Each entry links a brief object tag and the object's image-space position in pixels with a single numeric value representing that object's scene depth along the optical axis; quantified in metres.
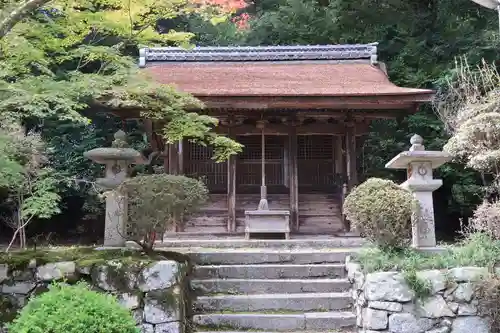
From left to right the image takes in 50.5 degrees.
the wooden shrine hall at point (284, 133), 10.17
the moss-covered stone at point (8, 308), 6.04
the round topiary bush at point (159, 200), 6.37
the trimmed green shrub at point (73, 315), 4.14
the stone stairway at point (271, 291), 6.36
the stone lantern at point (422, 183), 6.89
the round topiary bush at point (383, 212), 6.27
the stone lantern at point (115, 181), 7.00
